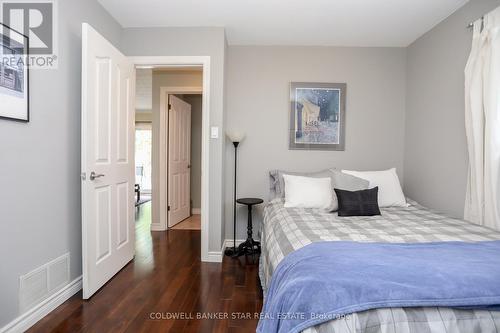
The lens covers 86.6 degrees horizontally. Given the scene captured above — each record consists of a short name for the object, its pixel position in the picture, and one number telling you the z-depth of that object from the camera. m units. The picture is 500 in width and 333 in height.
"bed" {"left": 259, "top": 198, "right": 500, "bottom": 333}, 0.96
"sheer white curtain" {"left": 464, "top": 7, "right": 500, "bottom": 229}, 1.93
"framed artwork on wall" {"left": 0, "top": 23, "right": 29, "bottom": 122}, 1.51
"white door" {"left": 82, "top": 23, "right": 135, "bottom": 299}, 2.00
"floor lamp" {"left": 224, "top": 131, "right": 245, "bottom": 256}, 2.94
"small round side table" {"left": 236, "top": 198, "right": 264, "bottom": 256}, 2.96
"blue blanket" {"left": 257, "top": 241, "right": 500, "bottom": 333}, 0.97
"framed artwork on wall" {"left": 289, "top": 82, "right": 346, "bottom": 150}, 3.19
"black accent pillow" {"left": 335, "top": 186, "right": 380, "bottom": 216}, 2.26
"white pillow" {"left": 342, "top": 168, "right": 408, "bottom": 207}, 2.60
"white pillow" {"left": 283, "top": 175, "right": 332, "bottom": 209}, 2.57
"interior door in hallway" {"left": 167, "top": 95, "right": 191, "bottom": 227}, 4.17
